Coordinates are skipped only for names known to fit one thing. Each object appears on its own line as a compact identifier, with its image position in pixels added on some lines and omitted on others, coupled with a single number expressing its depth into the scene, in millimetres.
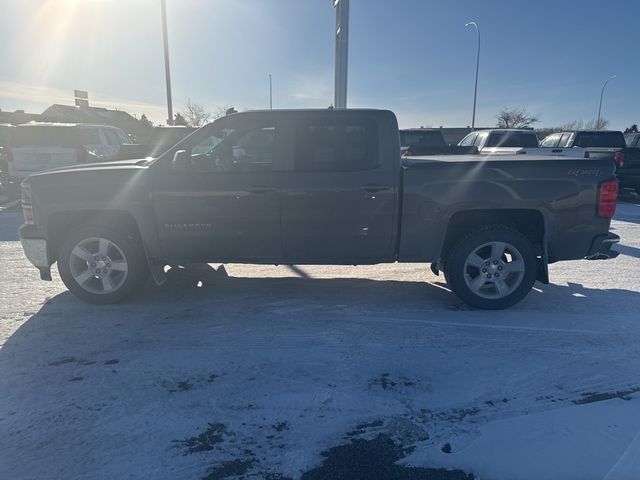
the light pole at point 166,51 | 19734
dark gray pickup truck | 4371
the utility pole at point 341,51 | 9898
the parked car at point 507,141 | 13138
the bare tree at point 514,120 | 61538
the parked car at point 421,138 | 14820
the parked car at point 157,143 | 11055
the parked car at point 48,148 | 11562
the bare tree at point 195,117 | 48881
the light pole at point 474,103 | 33875
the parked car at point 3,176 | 14148
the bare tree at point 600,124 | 57356
